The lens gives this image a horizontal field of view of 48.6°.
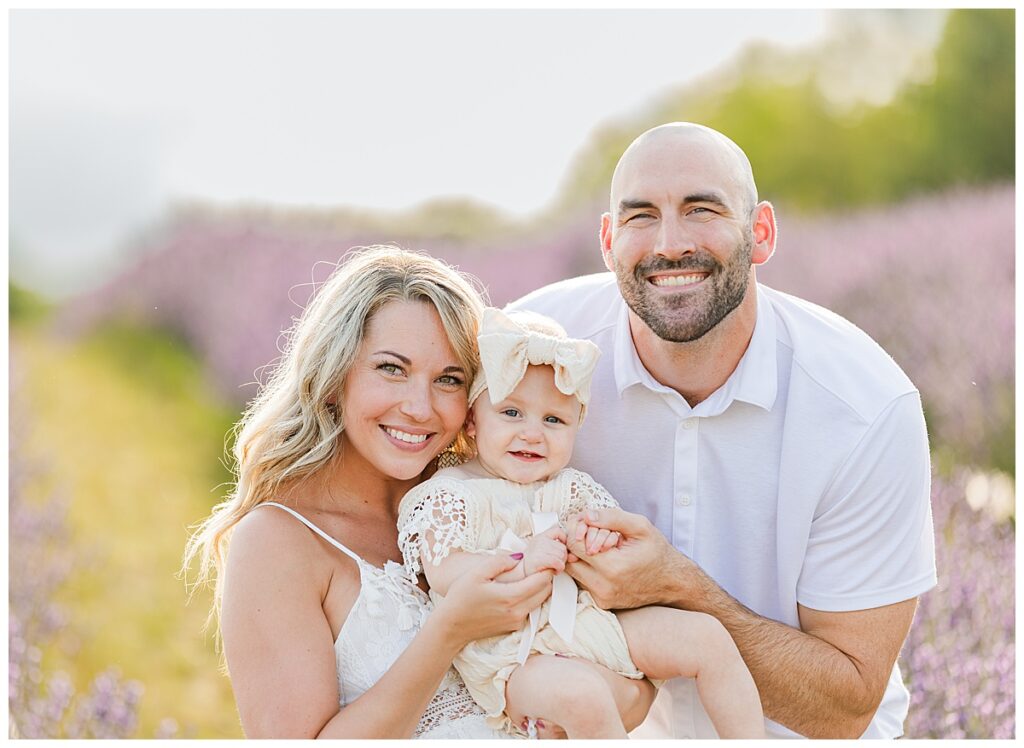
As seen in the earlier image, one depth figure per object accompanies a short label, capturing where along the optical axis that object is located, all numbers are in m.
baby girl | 2.27
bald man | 2.65
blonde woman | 2.26
